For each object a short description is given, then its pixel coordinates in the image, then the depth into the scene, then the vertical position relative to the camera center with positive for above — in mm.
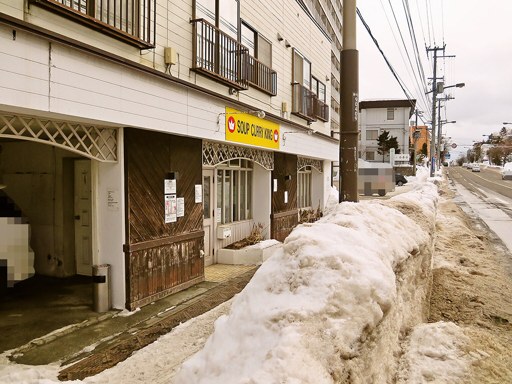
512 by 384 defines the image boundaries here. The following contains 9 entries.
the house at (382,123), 66000 +8725
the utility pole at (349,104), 6422 +1127
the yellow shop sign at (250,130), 9539 +1228
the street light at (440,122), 61194 +8088
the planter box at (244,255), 10820 -1868
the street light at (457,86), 37688 +8210
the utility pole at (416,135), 39969 +4187
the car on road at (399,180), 42781 -13
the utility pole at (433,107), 39281 +6585
